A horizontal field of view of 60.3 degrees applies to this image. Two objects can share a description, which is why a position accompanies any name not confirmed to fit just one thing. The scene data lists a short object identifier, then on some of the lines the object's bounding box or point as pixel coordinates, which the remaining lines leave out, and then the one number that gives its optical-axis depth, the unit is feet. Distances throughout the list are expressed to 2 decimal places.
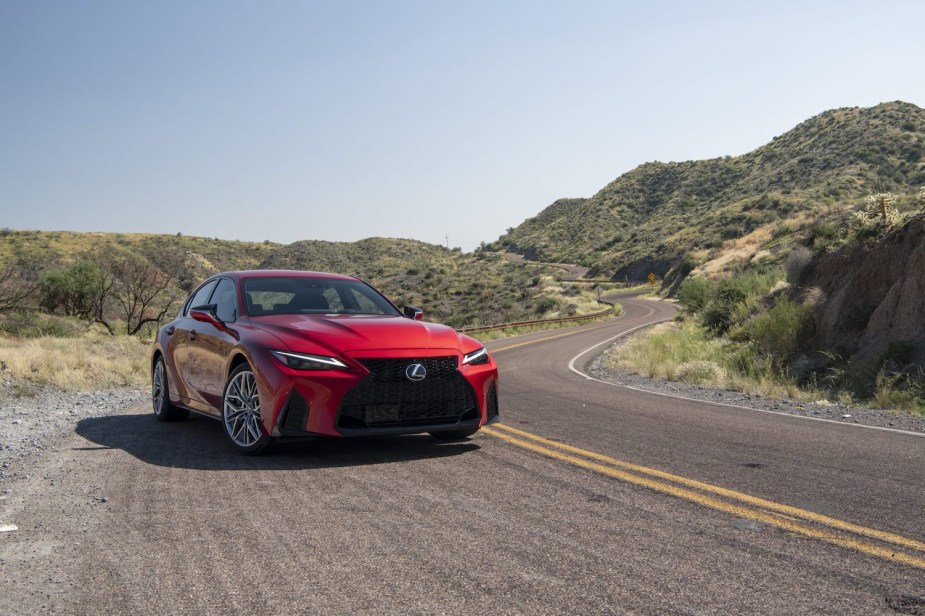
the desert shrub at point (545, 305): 187.42
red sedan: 20.95
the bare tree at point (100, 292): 97.81
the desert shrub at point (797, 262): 62.85
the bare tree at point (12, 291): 76.74
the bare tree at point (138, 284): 96.48
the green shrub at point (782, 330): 53.42
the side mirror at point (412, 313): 26.66
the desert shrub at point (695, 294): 113.17
